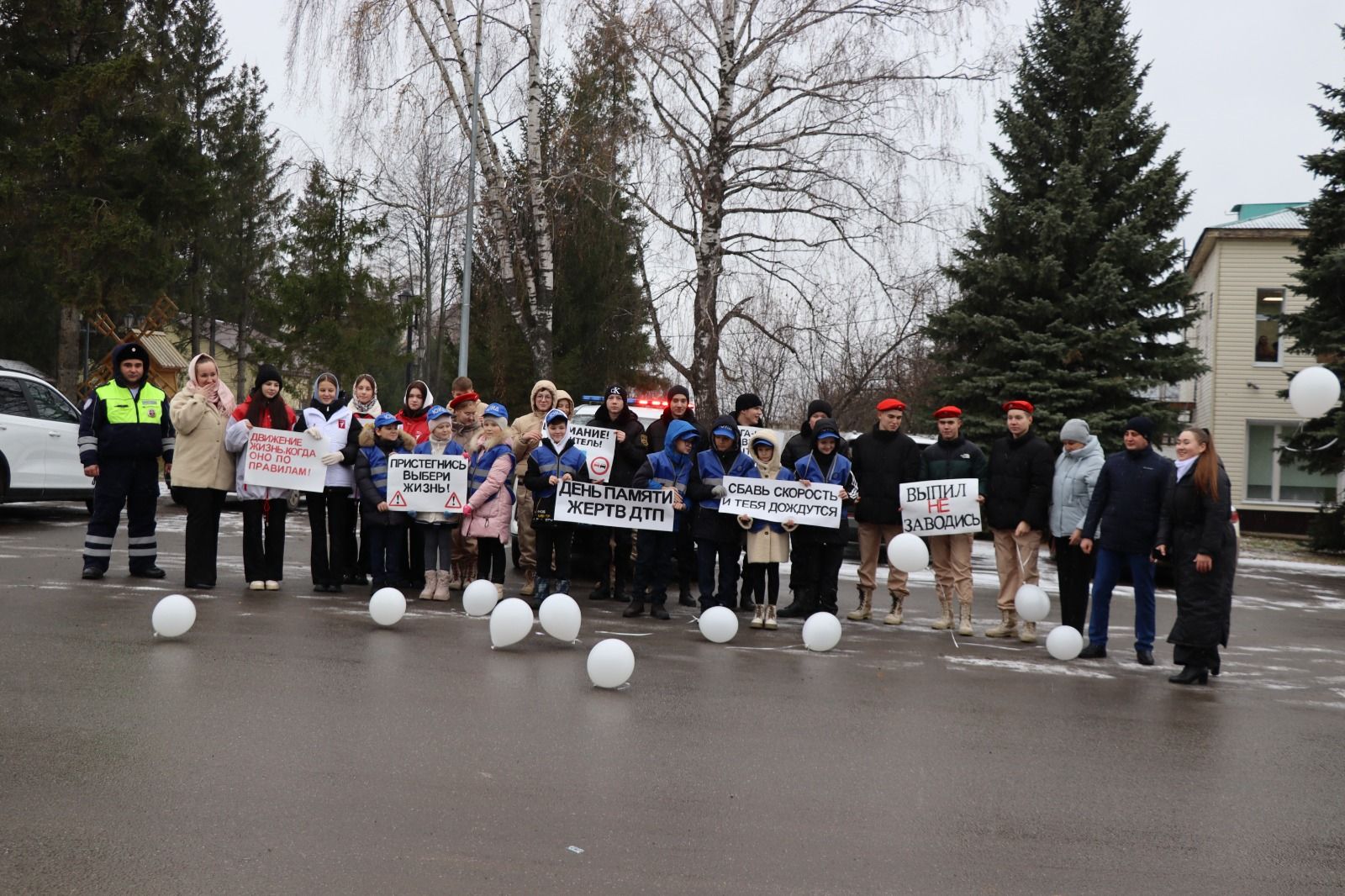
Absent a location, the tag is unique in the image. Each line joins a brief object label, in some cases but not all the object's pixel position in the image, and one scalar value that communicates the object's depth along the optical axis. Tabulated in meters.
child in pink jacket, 11.79
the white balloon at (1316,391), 11.49
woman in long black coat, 9.49
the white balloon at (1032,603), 10.81
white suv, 17.14
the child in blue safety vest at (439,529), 11.86
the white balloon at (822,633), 9.91
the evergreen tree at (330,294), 33.22
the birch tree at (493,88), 23.31
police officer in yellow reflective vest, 11.70
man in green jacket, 11.64
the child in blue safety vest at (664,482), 11.81
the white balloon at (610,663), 7.98
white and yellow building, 37.44
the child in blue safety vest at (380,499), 12.00
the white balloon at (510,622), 9.20
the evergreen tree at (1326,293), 23.38
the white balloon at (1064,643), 10.23
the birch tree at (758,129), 21.45
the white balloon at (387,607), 9.83
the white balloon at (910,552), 10.91
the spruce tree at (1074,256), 24.83
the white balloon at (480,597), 10.45
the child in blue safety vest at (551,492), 11.63
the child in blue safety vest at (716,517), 11.59
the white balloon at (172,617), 8.87
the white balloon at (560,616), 9.41
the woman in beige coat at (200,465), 11.56
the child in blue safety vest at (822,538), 11.73
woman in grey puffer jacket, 11.01
